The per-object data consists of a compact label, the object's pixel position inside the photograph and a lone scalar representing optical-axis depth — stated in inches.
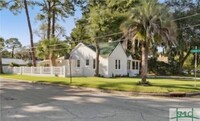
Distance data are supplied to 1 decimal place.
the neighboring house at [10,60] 1714.0
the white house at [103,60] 853.1
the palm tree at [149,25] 462.0
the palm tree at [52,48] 912.1
